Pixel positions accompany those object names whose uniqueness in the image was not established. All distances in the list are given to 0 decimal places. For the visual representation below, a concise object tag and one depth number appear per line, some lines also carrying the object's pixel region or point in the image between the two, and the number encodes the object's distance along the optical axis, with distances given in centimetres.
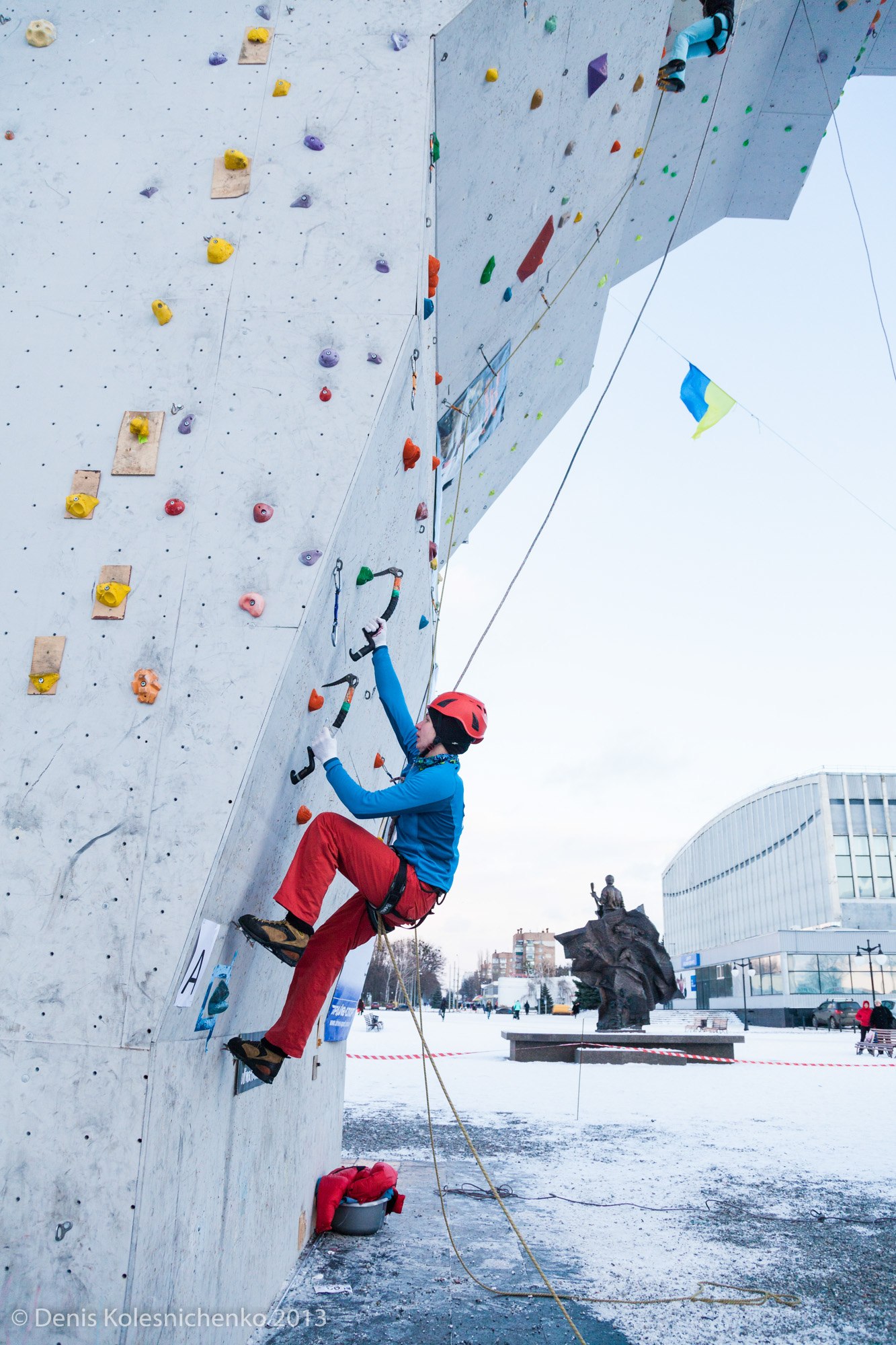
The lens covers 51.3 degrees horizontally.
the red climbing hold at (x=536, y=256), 362
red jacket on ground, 390
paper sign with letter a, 217
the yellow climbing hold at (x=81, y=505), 246
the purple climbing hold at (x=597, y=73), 326
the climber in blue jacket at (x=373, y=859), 242
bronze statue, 1375
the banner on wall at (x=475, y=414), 398
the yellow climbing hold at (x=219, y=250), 265
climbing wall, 212
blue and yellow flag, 530
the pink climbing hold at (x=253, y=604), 236
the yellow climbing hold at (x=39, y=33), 293
